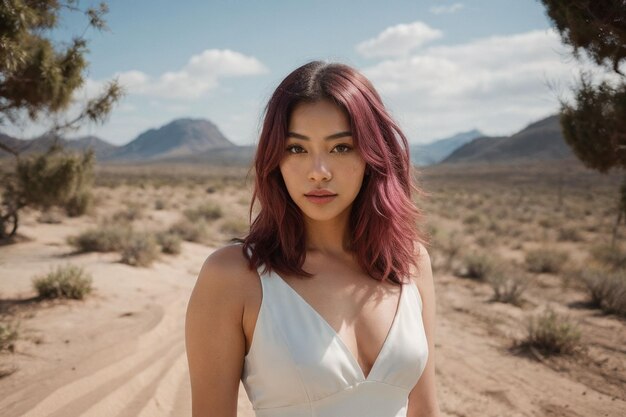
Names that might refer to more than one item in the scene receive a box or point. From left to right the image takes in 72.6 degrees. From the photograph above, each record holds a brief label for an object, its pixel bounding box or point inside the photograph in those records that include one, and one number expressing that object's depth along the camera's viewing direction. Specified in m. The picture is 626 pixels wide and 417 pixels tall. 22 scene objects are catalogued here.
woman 1.45
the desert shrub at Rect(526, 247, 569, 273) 9.79
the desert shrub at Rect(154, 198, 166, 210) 18.67
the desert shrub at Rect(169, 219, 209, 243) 11.89
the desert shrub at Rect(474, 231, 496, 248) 13.29
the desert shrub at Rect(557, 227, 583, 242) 14.50
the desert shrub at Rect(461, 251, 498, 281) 8.91
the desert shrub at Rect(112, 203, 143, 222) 13.85
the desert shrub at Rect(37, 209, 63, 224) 12.33
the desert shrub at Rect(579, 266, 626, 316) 6.67
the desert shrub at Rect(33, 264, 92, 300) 5.73
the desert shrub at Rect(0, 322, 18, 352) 3.99
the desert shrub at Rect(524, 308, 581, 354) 4.93
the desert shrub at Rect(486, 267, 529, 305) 7.20
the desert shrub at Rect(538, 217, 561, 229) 17.16
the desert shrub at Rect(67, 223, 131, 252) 8.86
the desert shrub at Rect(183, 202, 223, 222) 16.16
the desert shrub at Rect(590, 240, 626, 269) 9.90
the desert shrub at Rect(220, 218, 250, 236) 13.95
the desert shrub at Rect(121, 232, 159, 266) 8.13
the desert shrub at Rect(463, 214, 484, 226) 17.51
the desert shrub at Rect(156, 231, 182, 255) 9.59
